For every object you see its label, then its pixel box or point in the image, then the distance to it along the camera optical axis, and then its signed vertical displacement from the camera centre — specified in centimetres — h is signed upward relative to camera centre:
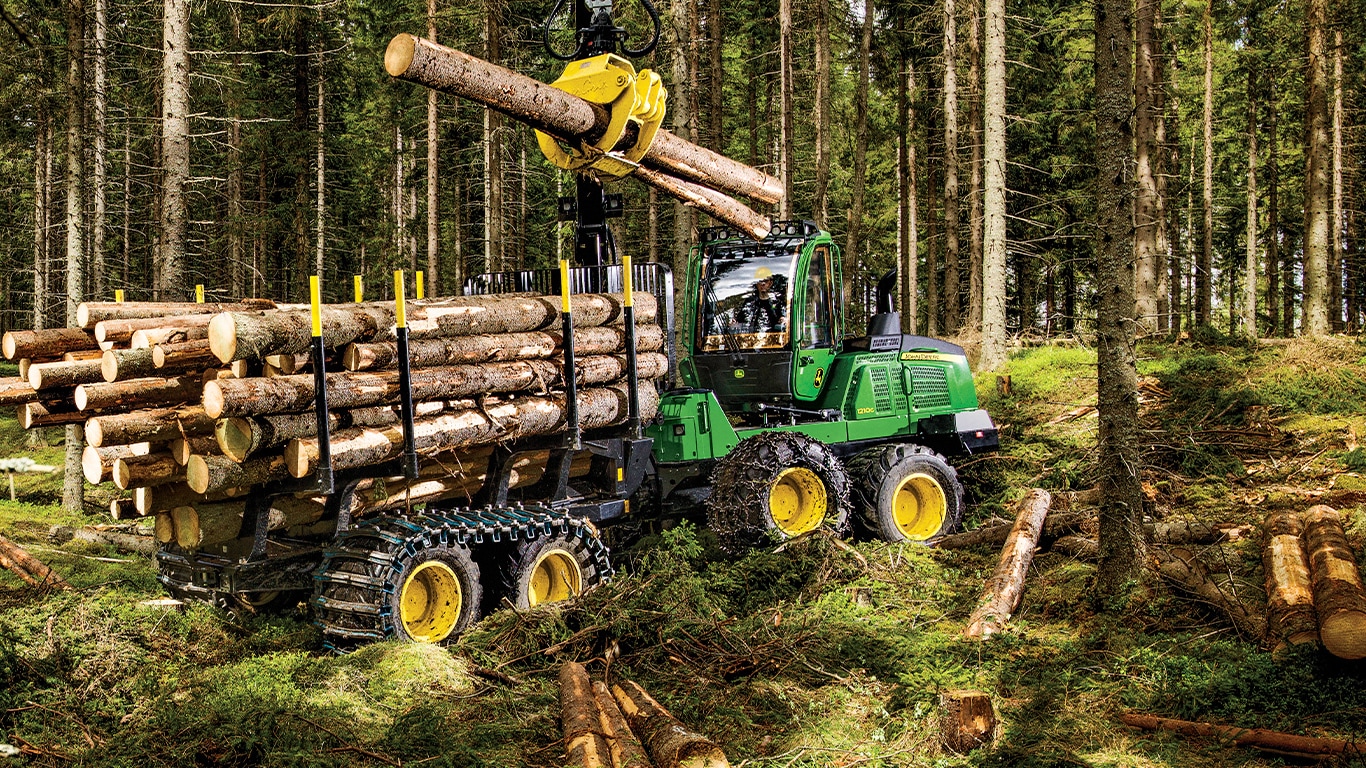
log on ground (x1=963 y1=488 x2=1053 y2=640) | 762 -169
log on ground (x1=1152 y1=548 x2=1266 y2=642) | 708 -164
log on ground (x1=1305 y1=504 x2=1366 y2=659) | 596 -141
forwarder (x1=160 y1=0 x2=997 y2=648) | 756 -63
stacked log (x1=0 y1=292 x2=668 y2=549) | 704 -11
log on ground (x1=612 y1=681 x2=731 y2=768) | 490 -187
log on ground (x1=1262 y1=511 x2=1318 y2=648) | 660 -154
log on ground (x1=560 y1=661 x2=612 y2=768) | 515 -189
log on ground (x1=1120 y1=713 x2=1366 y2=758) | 530 -202
